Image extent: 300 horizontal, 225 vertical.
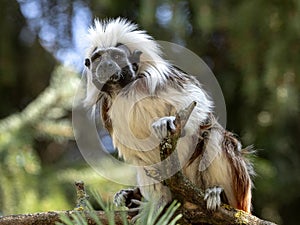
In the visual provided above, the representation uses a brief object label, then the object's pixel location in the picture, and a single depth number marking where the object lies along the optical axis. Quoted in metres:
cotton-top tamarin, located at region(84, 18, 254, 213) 4.85
